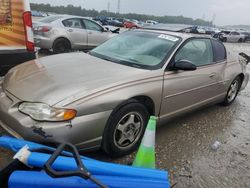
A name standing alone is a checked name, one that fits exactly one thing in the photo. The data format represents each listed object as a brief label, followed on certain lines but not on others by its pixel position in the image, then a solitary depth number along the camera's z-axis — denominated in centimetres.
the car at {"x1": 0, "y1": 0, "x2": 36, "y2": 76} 277
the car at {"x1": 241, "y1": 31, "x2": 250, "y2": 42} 2546
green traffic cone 187
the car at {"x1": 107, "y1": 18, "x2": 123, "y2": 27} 2839
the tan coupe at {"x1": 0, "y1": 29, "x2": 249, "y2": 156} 188
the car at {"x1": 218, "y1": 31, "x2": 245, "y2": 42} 2309
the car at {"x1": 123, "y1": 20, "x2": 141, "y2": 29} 2757
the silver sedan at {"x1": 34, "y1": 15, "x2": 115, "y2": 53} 627
